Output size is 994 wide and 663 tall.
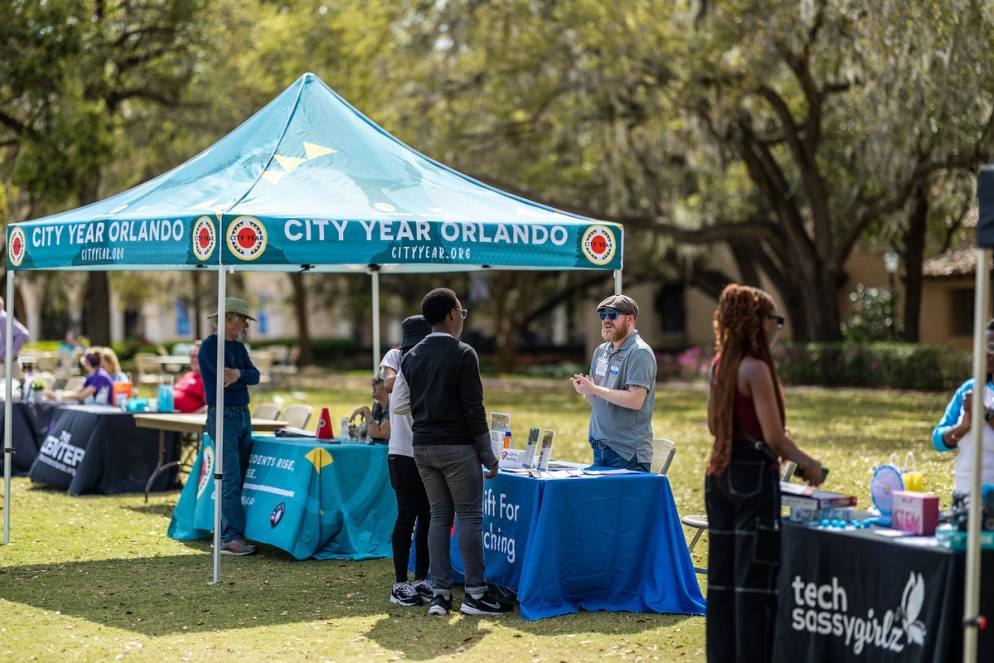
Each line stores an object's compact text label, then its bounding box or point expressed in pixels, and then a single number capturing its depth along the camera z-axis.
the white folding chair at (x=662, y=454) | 8.73
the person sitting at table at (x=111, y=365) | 14.30
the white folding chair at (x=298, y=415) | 12.63
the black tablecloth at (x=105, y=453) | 12.96
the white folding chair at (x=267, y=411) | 12.80
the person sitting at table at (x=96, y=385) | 13.91
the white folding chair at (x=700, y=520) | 7.70
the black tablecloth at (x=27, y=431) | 14.45
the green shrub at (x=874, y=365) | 27.59
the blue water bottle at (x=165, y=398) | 12.87
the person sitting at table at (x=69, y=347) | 28.56
